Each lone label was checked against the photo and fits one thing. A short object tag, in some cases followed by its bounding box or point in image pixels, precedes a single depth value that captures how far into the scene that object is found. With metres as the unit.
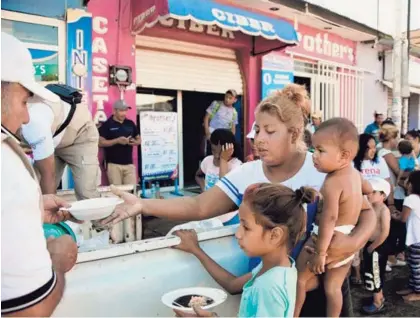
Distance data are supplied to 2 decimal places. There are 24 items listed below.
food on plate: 1.54
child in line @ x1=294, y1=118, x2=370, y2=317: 1.99
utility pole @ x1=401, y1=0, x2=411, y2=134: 10.93
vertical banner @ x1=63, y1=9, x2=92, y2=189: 5.82
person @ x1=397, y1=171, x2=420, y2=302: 4.29
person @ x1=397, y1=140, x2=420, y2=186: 5.50
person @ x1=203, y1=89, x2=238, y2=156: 7.66
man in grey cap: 6.08
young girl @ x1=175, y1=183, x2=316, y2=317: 1.49
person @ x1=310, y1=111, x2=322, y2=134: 7.39
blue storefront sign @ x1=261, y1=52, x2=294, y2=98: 8.70
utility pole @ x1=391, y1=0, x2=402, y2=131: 10.96
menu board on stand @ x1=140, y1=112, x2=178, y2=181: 6.74
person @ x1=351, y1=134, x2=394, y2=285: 4.78
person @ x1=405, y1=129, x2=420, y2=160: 6.09
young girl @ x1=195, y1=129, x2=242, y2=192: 4.12
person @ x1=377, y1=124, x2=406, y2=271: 4.74
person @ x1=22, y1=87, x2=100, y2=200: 3.04
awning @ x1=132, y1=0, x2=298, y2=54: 5.84
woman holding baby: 1.99
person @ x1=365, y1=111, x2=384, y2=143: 8.86
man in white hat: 1.03
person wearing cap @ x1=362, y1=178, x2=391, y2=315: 3.81
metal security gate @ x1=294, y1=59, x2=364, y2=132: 10.06
